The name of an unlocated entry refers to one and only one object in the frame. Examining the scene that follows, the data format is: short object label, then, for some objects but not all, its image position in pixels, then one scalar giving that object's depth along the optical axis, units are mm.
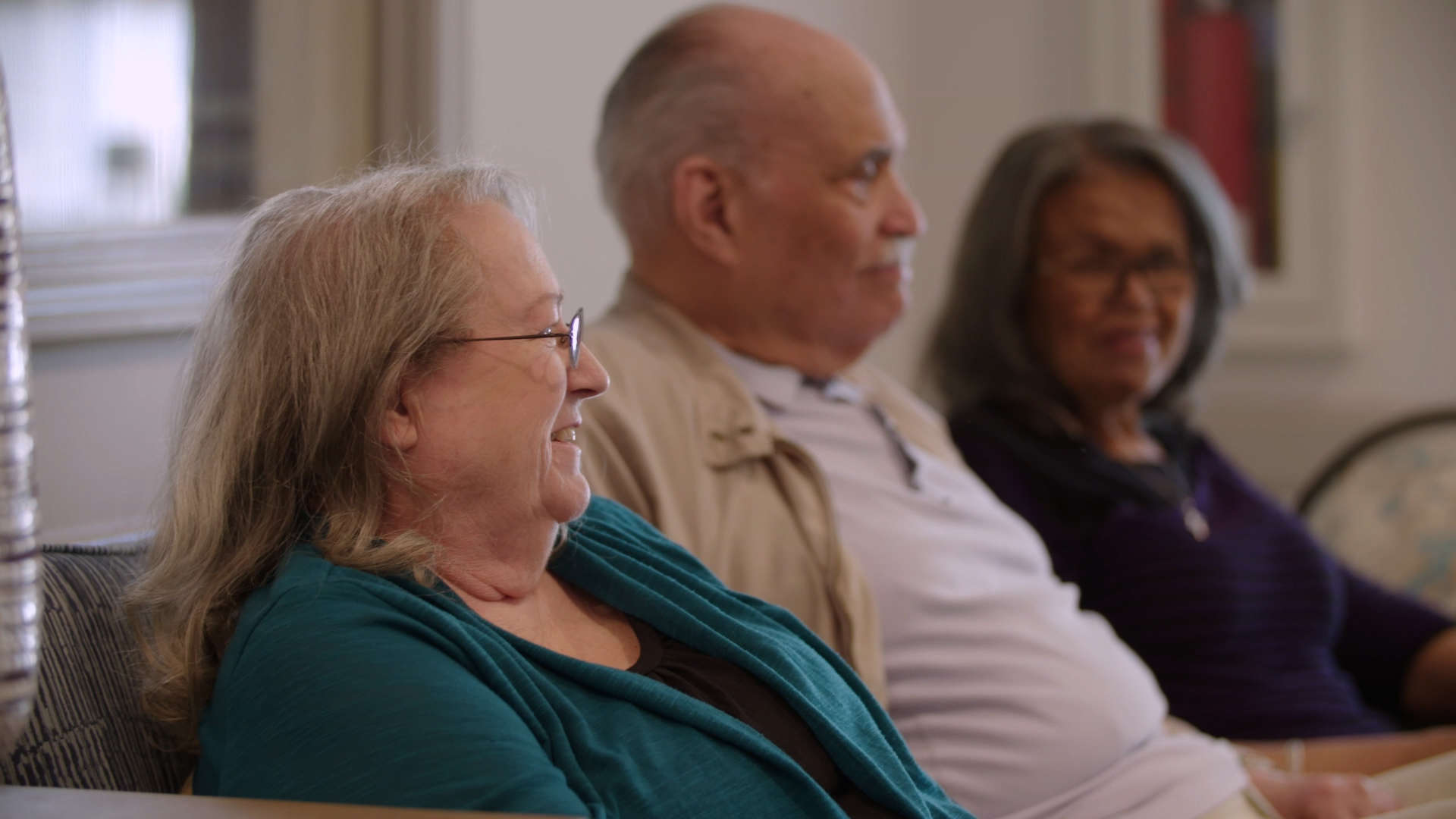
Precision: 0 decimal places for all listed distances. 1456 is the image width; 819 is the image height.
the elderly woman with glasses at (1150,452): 2693
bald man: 2448
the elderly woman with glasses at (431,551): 2181
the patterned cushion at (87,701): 2205
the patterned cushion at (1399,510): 2961
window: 2422
